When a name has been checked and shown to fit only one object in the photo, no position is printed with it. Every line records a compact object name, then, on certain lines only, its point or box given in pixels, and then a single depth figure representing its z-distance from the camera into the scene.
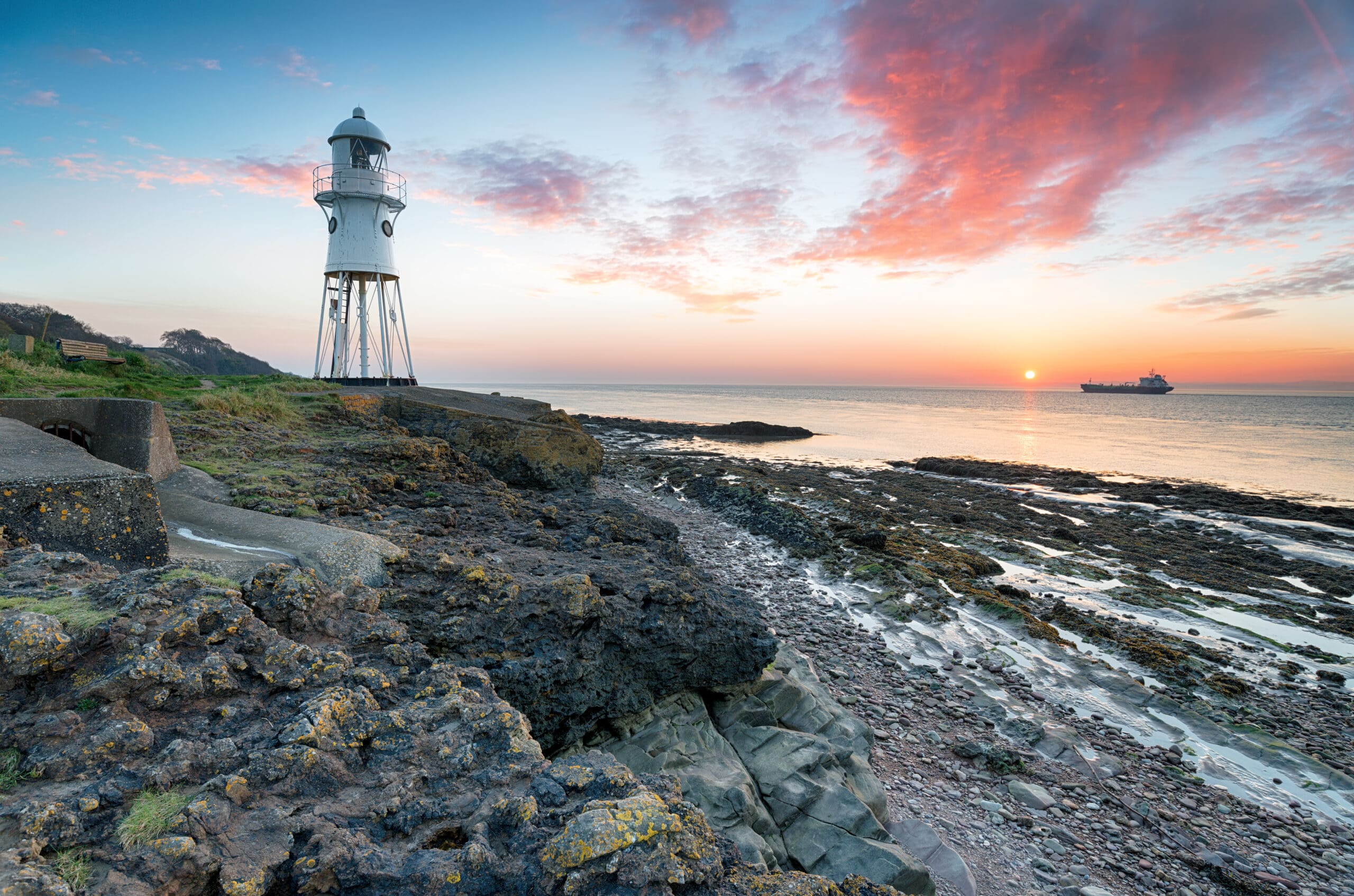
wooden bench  17.27
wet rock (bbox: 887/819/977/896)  5.38
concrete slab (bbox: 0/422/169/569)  4.34
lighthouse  26.28
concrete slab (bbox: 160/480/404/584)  5.16
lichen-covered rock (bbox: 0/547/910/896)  2.35
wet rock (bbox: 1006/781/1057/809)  6.56
